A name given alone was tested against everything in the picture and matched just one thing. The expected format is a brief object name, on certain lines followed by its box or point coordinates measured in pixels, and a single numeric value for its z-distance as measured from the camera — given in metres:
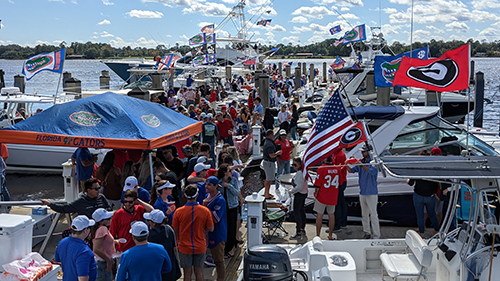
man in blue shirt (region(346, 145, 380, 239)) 7.75
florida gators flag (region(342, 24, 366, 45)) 26.70
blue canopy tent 7.29
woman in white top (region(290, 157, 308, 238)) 8.11
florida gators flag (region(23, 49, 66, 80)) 10.29
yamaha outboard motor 5.21
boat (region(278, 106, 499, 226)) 8.54
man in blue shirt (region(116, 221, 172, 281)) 4.65
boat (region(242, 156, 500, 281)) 4.59
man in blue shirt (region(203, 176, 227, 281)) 6.30
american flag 5.94
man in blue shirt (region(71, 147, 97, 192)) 8.32
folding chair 8.03
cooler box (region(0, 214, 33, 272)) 4.42
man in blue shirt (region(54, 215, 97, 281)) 4.75
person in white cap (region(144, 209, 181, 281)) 5.27
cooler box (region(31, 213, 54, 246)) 7.55
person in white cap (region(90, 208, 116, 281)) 5.34
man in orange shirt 5.73
